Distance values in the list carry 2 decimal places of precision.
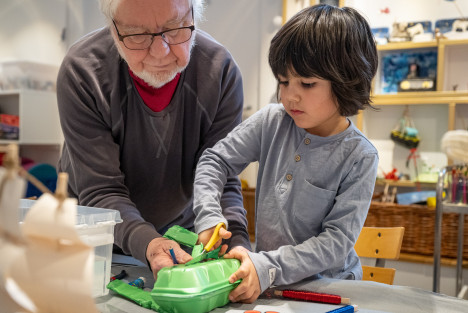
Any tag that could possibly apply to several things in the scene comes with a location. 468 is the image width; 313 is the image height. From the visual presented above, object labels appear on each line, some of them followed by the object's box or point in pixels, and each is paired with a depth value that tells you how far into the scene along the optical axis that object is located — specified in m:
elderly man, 0.99
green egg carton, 0.65
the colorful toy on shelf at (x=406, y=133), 2.91
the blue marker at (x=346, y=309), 0.65
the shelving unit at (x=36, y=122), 3.54
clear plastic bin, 0.71
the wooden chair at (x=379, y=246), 1.14
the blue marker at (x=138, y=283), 0.80
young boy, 0.86
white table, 0.70
